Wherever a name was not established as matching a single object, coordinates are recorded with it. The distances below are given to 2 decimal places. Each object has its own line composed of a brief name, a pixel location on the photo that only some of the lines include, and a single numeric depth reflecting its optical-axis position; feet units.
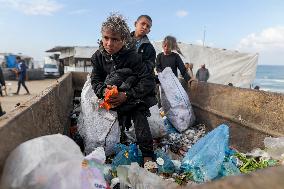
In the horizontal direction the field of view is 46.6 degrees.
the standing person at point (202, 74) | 42.27
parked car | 111.96
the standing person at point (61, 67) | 102.49
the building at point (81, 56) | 83.62
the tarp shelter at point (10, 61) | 115.92
